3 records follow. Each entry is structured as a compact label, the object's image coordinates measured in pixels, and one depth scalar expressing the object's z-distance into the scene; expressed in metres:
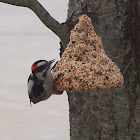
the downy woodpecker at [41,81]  7.26
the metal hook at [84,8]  6.19
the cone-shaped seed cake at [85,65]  5.66
